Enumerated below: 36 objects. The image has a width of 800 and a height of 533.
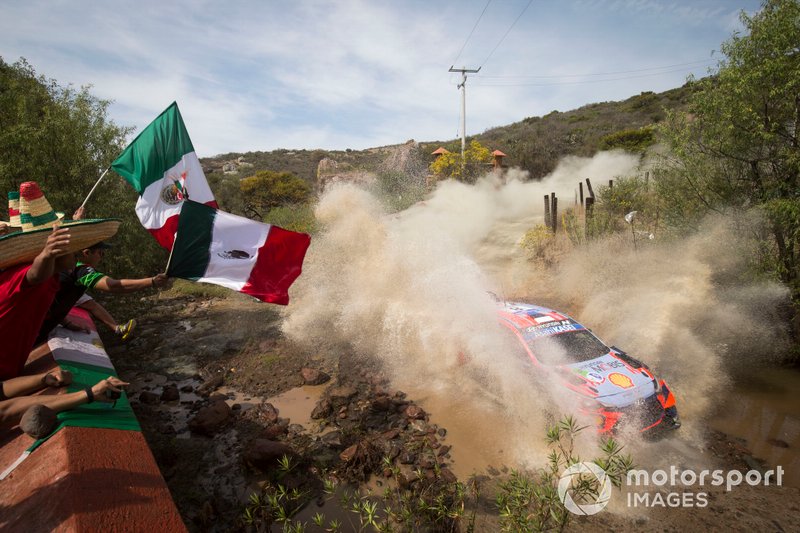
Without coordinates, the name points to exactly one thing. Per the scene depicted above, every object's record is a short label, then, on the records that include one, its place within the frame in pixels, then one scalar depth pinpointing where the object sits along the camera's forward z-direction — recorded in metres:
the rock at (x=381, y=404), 6.99
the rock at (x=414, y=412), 6.78
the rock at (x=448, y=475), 5.23
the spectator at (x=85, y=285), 4.27
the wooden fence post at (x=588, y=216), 14.55
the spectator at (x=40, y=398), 3.12
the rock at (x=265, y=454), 5.48
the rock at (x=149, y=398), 7.53
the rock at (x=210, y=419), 6.43
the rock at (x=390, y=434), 6.28
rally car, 5.61
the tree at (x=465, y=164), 28.53
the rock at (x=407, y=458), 5.70
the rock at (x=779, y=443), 6.15
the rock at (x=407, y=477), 4.92
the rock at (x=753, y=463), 5.62
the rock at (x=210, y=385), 8.00
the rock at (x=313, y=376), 8.14
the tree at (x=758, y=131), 7.73
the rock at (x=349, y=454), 5.58
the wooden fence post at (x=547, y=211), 16.48
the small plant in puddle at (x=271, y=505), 4.38
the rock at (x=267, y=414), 6.79
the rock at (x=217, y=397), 7.59
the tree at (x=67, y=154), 8.55
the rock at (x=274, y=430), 6.29
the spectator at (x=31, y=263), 3.22
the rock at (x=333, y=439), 6.07
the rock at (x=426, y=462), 5.56
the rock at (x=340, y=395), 7.26
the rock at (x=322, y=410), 6.89
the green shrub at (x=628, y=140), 34.12
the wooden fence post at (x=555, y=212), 15.91
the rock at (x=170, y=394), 7.61
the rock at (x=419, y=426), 6.46
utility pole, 30.62
